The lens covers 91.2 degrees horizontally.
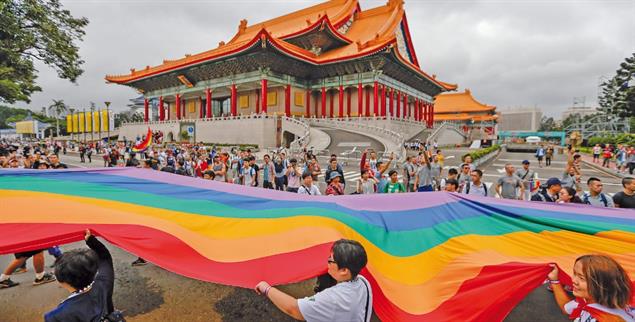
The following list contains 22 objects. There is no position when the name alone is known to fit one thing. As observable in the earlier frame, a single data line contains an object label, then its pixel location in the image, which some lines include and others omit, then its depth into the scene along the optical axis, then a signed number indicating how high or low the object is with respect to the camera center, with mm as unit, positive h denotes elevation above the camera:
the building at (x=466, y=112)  54719 +7481
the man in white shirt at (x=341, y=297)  1818 -881
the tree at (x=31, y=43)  15898 +5718
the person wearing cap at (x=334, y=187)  5566 -683
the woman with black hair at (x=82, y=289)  1918 -957
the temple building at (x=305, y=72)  30312 +8519
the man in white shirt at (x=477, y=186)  5984 -665
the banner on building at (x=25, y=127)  67500 +4000
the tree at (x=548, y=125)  102562 +9582
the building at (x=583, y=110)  137000 +20002
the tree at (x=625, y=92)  35094 +7740
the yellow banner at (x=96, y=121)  53856 +4389
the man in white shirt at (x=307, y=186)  5364 -646
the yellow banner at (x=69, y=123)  59416 +4423
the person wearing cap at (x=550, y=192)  5133 -671
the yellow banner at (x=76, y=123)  57050 +4295
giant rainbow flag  2312 -780
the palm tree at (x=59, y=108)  75288 +9415
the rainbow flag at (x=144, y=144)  14738 +146
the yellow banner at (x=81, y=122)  56691 +4322
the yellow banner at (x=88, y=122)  55844 +4380
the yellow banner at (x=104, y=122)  52344 +4140
